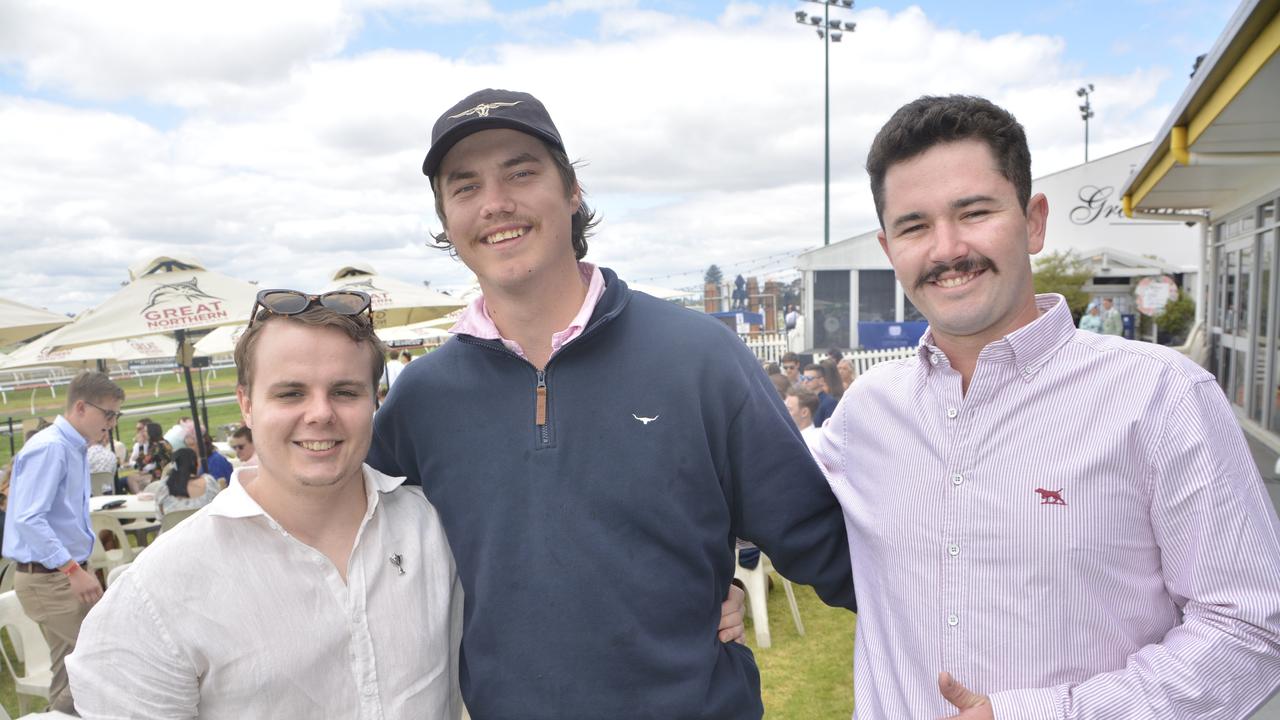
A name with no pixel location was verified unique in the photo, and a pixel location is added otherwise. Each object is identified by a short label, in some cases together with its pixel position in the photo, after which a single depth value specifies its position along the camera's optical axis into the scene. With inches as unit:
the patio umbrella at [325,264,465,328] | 391.9
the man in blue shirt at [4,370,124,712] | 185.5
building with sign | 829.2
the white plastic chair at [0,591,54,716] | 181.9
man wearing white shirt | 61.6
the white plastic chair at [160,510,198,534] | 255.3
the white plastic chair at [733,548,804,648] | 218.2
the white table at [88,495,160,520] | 304.8
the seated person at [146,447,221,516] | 263.1
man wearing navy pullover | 67.7
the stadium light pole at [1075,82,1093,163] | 1697.8
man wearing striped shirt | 52.1
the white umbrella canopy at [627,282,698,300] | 686.5
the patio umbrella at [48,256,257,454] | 304.2
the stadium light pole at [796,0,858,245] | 997.8
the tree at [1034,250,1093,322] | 761.6
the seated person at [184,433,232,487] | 320.2
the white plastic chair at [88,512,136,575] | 274.8
